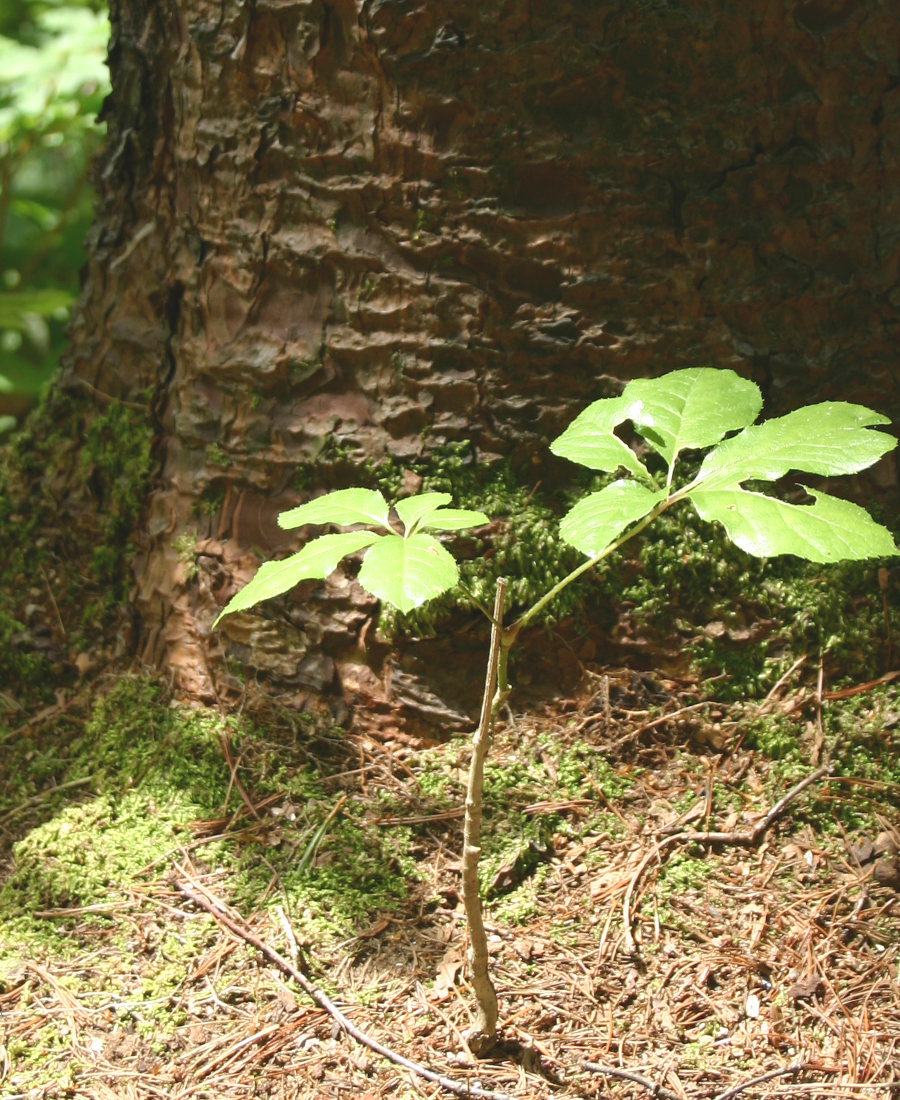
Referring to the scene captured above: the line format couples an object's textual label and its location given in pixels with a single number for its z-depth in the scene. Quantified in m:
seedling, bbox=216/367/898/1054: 1.03
